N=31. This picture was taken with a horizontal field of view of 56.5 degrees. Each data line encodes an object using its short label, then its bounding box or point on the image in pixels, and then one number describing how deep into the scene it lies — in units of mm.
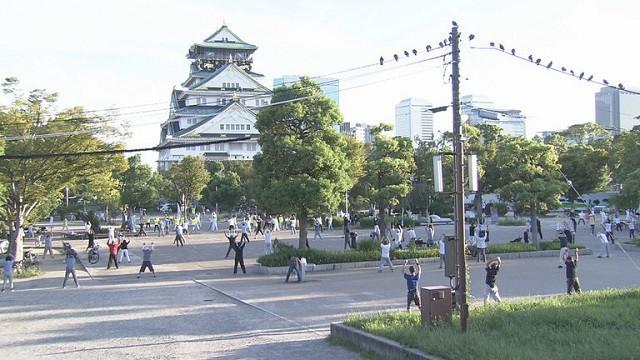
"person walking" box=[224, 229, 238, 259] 26358
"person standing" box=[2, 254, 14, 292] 19953
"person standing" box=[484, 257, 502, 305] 14227
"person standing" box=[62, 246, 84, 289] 20538
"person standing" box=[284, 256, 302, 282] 20266
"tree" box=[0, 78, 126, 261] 24766
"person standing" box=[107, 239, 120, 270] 26141
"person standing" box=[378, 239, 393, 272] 22578
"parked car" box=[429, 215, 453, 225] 53472
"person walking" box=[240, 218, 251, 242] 28959
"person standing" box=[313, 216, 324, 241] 39000
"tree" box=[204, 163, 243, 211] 67438
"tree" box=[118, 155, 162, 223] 53500
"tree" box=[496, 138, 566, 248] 27766
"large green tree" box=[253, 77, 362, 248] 23172
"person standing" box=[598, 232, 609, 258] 26188
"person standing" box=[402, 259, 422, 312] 13984
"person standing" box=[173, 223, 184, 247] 35800
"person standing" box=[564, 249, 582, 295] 15770
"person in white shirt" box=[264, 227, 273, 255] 27881
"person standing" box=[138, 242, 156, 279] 22984
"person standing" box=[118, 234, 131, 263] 28250
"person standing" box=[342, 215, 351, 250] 29981
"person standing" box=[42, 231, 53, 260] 32331
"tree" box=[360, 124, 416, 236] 28000
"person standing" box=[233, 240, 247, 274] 23281
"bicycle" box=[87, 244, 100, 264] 28797
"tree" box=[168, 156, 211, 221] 59625
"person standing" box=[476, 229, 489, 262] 24969
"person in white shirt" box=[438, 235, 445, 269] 24073
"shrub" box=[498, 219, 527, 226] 50188
